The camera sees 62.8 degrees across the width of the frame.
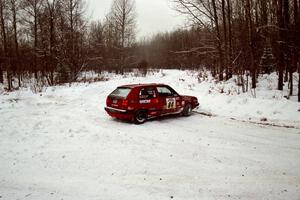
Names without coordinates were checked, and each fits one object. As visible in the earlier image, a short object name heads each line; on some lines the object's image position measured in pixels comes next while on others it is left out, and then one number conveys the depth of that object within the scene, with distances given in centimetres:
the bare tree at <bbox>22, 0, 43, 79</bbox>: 2867
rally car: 983
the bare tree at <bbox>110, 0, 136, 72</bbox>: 3672
